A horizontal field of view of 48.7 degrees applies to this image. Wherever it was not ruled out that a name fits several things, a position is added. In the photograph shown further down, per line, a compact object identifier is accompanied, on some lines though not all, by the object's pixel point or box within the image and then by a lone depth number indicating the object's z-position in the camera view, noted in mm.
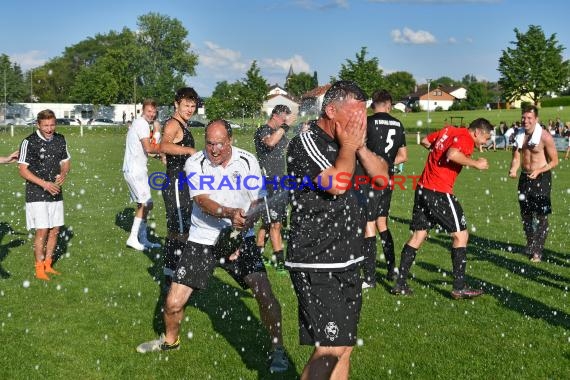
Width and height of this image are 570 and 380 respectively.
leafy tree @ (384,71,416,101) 131575
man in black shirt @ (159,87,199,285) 6211
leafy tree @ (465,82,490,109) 91438
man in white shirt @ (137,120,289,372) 4863
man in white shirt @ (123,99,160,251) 8906
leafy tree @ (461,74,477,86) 174125
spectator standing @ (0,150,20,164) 7316
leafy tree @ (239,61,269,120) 52969
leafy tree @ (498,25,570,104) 54938
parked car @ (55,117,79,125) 74375
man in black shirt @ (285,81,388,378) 3490
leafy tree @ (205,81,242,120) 56825
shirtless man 8484
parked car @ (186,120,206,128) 59719
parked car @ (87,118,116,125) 75912
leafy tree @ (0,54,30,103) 86938
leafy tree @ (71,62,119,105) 83312
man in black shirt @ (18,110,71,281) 7324
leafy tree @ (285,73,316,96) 63006
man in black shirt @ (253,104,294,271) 8000
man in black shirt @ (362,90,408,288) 6543
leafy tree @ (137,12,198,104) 97625
